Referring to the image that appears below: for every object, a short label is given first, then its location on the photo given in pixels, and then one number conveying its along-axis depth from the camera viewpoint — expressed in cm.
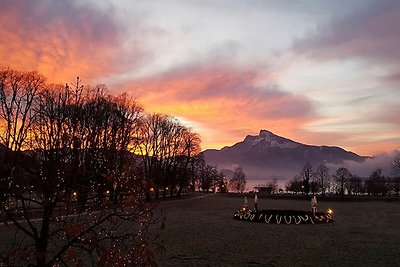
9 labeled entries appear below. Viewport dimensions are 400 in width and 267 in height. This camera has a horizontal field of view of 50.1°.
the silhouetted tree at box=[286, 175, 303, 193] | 12800
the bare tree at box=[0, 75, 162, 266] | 542
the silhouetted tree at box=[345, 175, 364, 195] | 12329
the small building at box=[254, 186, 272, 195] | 12165
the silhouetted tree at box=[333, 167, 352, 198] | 12633
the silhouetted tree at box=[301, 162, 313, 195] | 9649
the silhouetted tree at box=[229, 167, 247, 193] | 15592
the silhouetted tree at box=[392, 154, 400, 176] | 10581
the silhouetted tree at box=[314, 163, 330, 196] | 12860
